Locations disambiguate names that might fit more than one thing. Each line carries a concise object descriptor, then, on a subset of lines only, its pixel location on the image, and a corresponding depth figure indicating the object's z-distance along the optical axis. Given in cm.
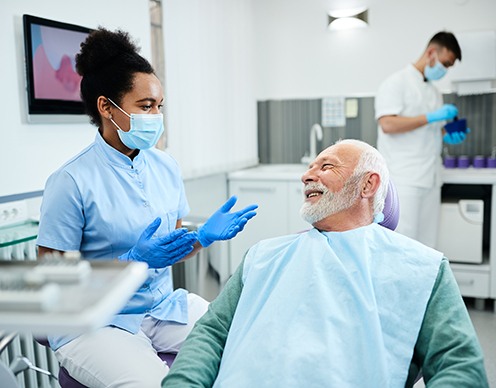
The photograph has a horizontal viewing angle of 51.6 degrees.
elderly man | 114
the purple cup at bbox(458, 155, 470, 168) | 346
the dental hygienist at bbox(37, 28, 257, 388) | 140
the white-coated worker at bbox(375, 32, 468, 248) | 295
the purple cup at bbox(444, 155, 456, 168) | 351
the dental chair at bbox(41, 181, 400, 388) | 152
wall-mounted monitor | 199
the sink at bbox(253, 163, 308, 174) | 392
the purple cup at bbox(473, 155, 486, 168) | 343
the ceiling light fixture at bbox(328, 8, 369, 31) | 371
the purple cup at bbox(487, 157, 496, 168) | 343
